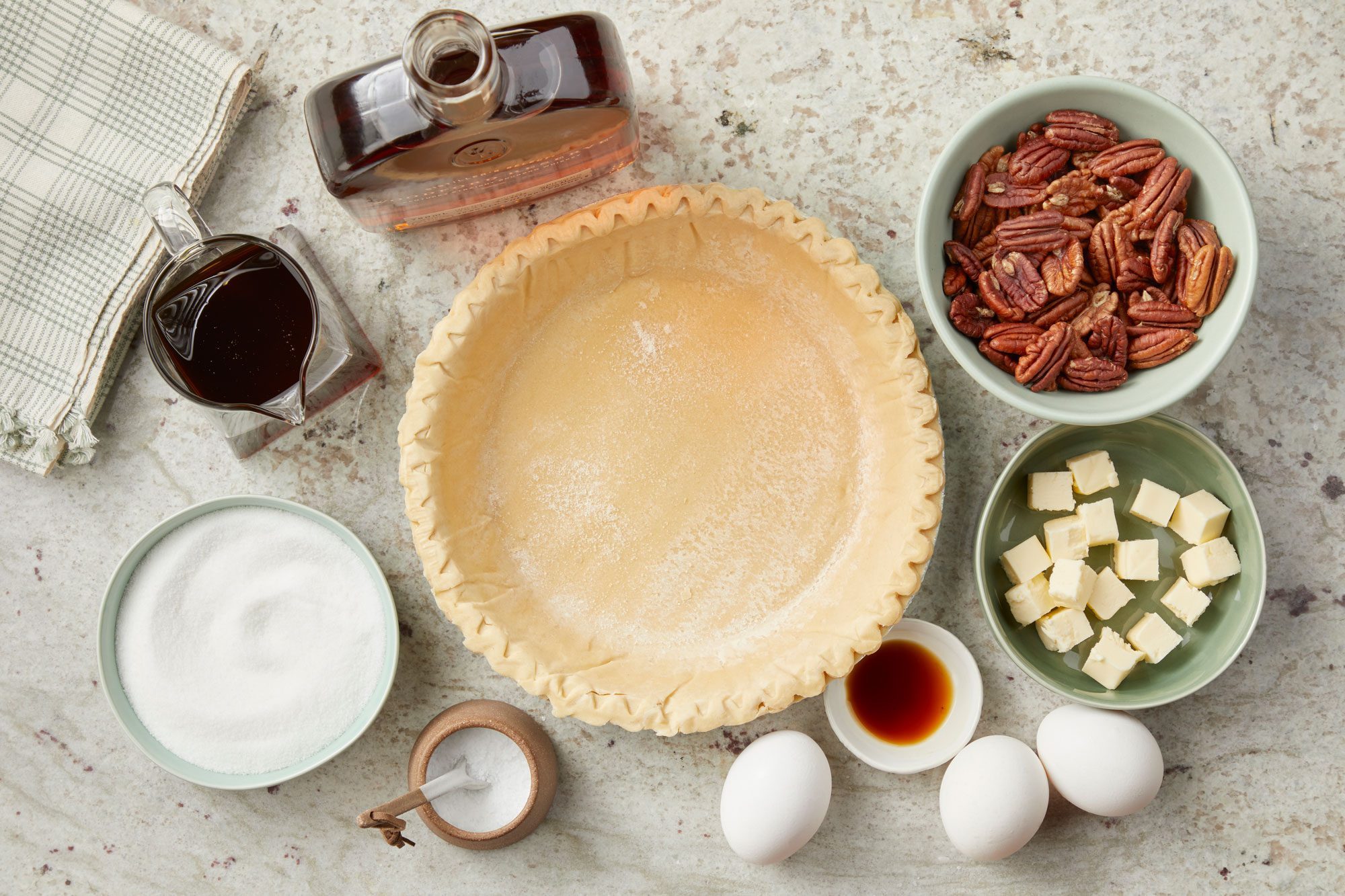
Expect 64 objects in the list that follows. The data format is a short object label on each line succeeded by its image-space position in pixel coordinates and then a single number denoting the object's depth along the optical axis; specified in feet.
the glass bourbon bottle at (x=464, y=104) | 2.51
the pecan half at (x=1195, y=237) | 2.62
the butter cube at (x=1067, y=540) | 2.79
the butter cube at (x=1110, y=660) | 2.78
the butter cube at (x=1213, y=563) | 2.77
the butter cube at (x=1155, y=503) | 2.80
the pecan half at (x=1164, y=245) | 2.62
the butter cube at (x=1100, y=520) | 2.79
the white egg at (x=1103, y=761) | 2.72
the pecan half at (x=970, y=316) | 2.67
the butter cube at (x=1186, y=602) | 2.79
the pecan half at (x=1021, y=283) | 2.65
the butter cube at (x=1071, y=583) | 2.76
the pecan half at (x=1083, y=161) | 2.67
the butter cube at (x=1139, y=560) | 2.79
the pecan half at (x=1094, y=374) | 2.64
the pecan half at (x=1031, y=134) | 2.68
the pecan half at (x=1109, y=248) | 2.65
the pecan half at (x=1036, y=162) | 2.66
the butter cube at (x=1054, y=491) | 2.80
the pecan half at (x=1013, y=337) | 2.65
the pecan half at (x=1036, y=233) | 2.65
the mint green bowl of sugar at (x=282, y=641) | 2.84
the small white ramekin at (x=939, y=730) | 2.82
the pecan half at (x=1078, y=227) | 2.66
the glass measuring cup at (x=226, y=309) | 2.70
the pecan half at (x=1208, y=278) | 2.60
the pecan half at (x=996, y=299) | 2.67
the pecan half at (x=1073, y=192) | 2.66
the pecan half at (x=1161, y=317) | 2.63
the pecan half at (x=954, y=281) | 2.69
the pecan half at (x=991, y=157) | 2.68
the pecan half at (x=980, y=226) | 2.70
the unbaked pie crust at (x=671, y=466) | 2.76
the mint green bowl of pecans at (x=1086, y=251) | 2.62
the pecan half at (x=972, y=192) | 2.67
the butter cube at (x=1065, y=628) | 2.79
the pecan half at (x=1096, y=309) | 2.66
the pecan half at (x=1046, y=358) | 2.63
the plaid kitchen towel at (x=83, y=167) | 2.81
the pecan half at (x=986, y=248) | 2.69
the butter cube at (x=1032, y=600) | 2.79
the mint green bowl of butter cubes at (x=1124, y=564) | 2.77
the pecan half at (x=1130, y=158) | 2.64
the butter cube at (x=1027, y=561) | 2.79
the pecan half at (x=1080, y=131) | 2.65
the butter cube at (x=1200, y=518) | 2.77
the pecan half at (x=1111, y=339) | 2.64
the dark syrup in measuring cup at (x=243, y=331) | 2.72
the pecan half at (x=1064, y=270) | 2.64
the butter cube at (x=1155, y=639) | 2.79
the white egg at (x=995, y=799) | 2.73
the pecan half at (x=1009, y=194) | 2.67
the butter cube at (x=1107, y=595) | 2.81
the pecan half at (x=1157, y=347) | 2.62
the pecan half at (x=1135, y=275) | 2.65
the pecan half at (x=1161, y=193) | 2.63
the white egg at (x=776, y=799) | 2.73
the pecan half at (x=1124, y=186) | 2.65
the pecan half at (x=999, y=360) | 2.67
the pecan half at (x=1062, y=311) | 2.66
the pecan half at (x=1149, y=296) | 2.65
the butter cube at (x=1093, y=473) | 2.80
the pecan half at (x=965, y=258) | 2.69
